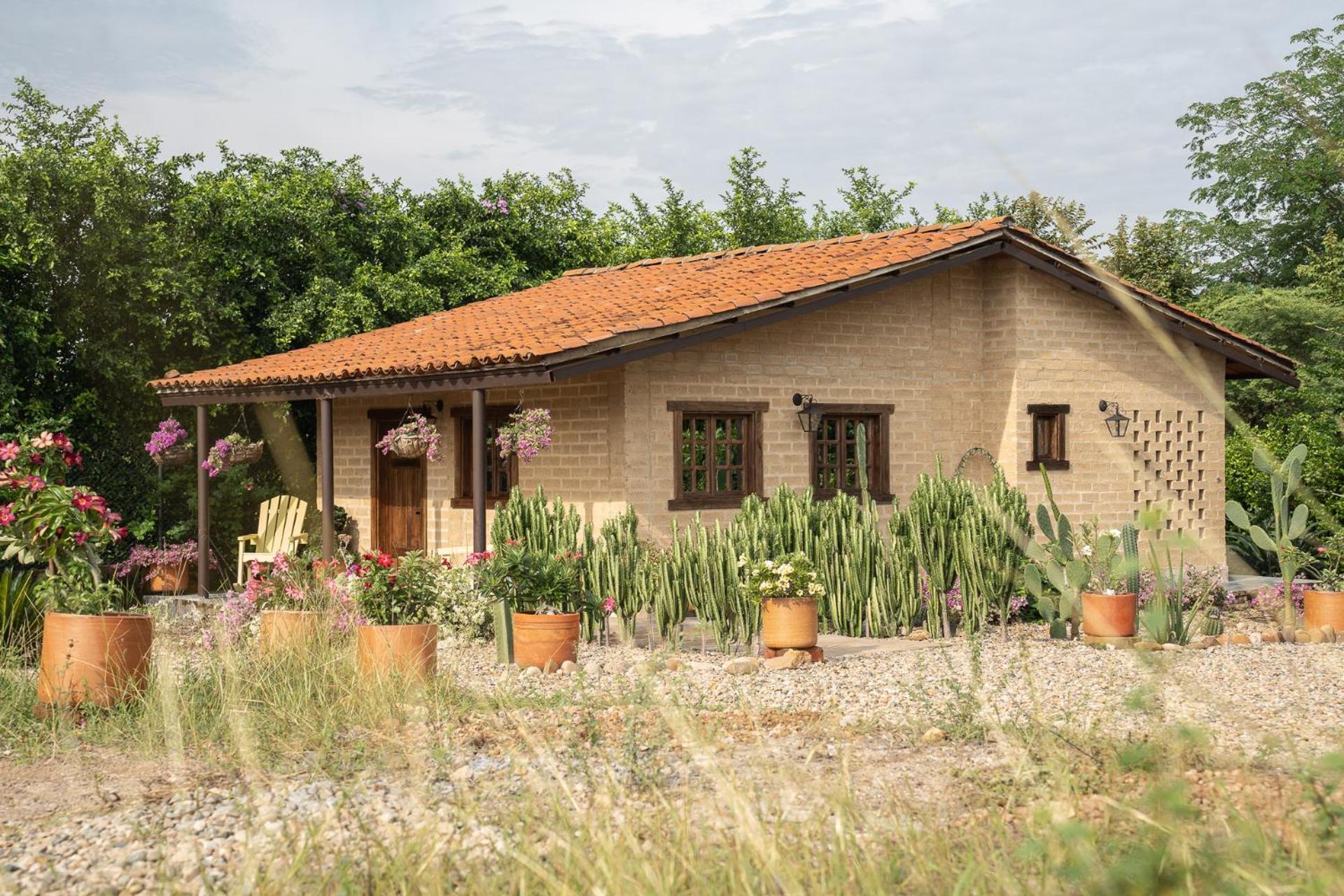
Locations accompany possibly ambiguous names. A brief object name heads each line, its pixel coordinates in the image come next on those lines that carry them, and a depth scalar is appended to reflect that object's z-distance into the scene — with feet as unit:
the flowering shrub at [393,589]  27.61
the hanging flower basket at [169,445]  49.60
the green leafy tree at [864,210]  94.48
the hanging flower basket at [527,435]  38.24
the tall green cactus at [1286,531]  35.42
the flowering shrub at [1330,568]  36.91
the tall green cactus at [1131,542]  32.24
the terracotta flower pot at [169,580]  49.70
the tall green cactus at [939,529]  33.42
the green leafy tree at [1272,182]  85.25
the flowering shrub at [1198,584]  39.11
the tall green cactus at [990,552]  33.14
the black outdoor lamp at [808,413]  42.93
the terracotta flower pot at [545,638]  28.66
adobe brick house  40.32
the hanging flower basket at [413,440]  42.19
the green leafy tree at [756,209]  92.27
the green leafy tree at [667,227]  86.28
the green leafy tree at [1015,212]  88.12
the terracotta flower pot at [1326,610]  35.42
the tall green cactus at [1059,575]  31.91
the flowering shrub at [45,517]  24.89
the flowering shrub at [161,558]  49.52
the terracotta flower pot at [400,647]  24.99
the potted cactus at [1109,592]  31.60
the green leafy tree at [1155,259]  86.74
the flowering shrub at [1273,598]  40.86
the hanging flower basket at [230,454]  48.24
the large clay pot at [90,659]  22.77
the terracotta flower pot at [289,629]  25.70
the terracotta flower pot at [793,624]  28.99
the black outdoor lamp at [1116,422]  46.88
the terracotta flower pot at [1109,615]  31.55
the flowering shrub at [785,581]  29.48
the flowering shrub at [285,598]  29.50
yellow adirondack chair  49.62
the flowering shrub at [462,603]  31.68
